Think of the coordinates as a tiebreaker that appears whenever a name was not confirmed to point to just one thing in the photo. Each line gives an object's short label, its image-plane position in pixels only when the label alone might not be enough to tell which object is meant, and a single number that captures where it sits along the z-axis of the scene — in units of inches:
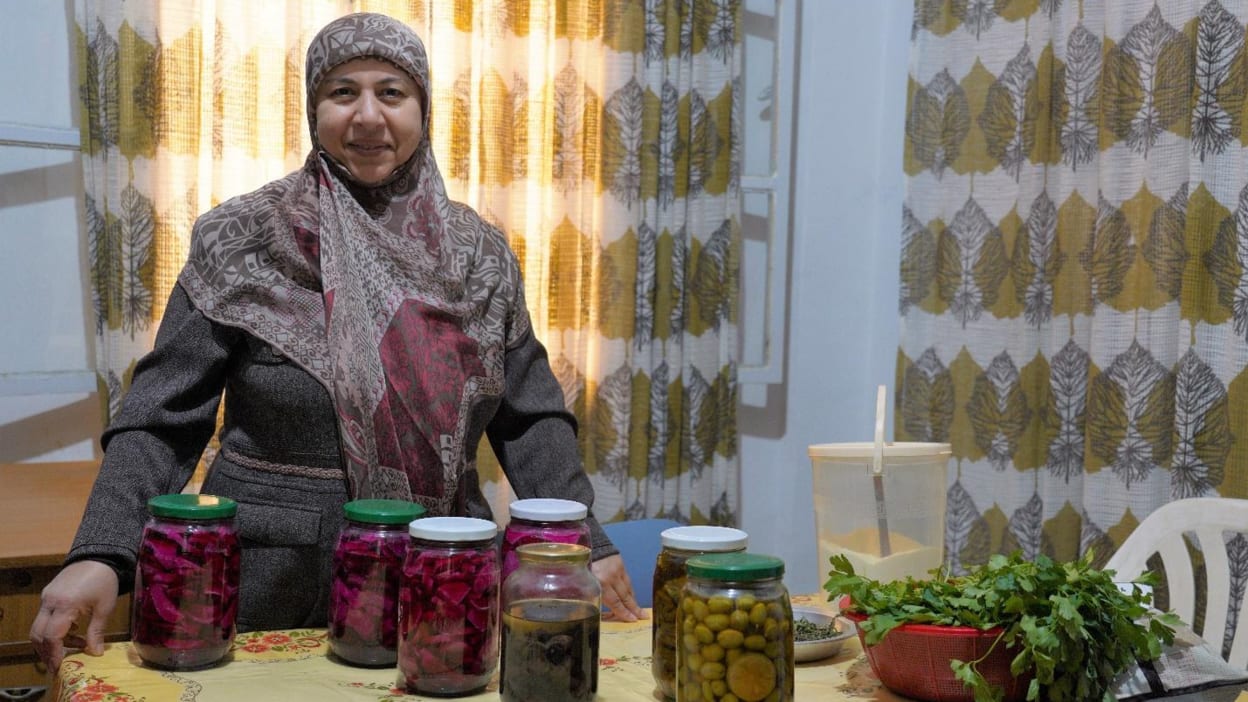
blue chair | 87.0
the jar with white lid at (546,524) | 46.9
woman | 57.4
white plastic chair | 70.6
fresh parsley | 40.7
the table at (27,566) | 68.3
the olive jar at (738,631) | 37.7
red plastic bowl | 42.2
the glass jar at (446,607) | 42.1
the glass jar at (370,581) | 45.4
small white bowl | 49.2
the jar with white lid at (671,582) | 43.4
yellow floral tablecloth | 42.7
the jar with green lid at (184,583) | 44.1
